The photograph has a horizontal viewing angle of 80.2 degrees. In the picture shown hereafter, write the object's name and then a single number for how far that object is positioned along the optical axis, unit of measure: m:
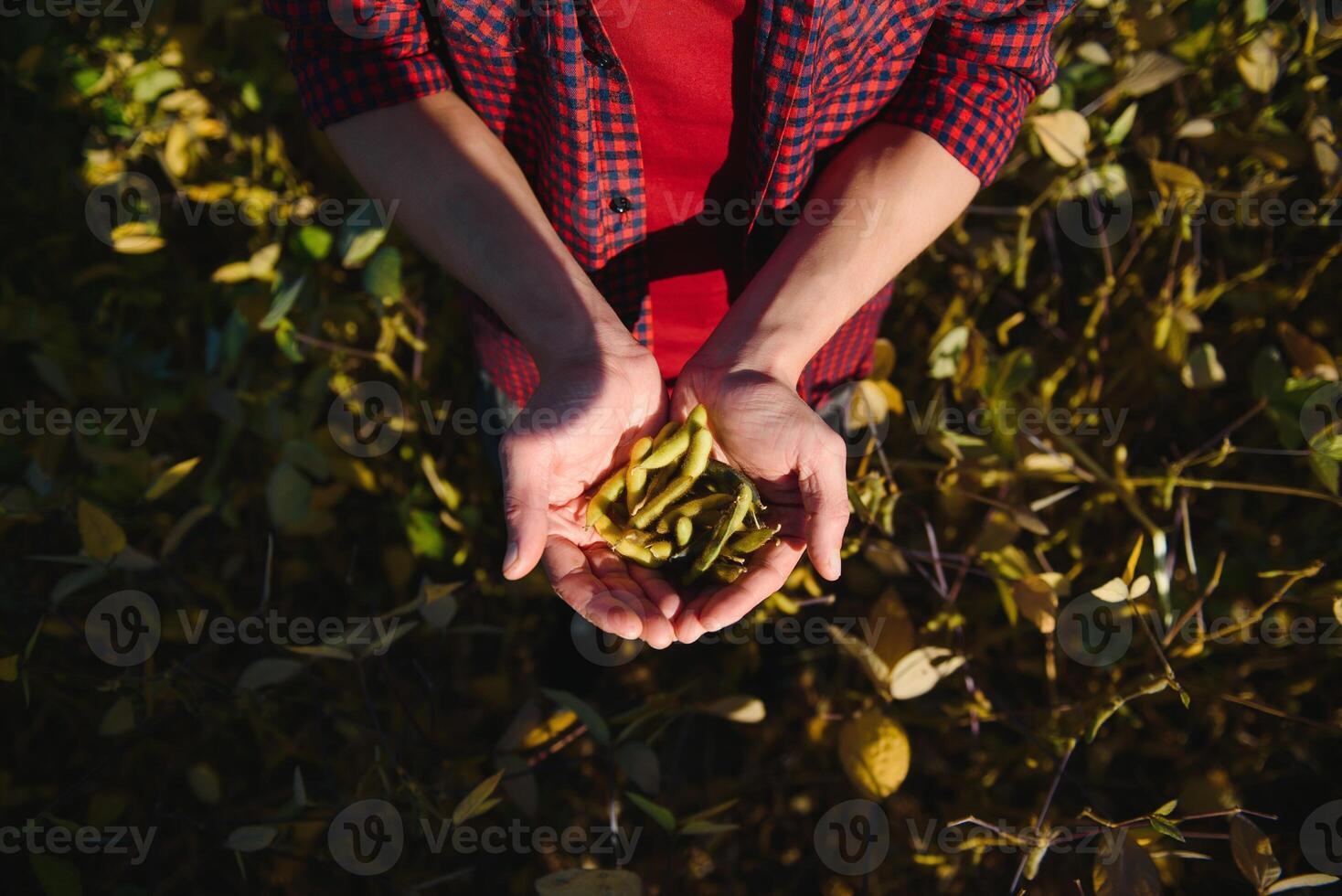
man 0.87
